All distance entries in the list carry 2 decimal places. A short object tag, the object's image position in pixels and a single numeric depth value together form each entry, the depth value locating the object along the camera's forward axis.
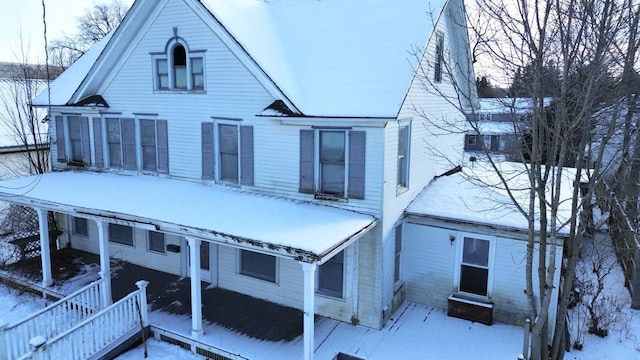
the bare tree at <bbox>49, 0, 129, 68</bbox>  37.44
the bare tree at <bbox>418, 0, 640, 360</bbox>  7.08
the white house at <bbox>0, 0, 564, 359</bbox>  10.58
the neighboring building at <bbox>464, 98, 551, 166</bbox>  39.25
